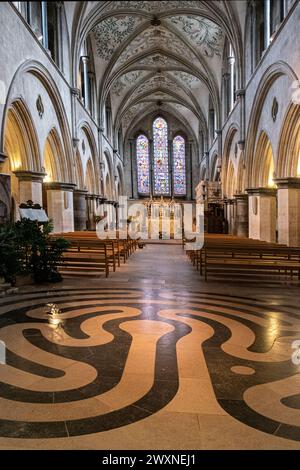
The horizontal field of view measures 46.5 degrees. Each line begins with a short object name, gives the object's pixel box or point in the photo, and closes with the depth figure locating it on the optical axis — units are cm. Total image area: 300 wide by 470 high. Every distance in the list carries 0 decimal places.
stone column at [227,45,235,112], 1892
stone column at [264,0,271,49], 1308
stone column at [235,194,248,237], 1769
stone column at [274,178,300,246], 1193
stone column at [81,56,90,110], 1917
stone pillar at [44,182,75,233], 1511
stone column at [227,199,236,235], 1914
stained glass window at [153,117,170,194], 3500
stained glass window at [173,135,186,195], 3525
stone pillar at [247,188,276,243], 1513
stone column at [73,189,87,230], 1795
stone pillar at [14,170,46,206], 1205
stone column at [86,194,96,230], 2047
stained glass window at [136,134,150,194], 3528
